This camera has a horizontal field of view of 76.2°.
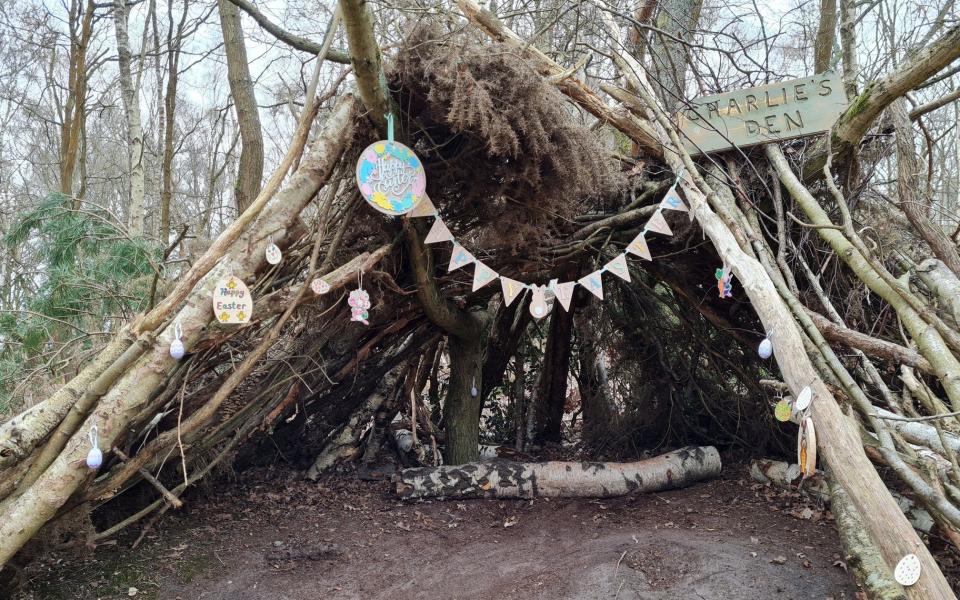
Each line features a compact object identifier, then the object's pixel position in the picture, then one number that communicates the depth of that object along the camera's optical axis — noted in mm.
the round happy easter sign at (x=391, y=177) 3252
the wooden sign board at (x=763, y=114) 4086
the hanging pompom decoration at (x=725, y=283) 3818
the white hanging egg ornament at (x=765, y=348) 2891
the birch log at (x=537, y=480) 4742
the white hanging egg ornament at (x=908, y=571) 1978
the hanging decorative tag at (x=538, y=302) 3939
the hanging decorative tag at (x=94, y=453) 2695
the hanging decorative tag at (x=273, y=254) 3146
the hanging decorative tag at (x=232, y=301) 2959
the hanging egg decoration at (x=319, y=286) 3369
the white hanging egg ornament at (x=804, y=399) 2420
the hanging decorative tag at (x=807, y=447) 2211
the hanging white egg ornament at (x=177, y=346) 2861
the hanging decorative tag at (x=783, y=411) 2543
